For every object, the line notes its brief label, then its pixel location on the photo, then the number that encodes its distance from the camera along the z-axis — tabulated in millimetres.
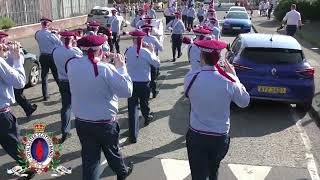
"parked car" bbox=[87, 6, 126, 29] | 30094
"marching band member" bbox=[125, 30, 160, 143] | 7707
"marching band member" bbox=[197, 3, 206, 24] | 30753
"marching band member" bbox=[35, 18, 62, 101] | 10328
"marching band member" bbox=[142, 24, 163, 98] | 10733
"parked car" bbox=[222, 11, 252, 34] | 27266
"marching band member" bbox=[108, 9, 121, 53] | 17875
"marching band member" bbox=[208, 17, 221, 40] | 14180
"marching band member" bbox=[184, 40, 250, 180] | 4512
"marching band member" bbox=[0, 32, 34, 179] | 5391
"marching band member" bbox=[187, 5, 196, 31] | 29672
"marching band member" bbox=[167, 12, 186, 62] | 16656
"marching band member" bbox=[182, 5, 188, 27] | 30156
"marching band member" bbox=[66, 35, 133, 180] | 4863
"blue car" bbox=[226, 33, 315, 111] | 9531
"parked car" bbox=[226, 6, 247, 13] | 31459
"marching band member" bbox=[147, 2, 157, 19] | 24078
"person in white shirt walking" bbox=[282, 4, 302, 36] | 18828
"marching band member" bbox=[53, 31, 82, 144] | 7844
